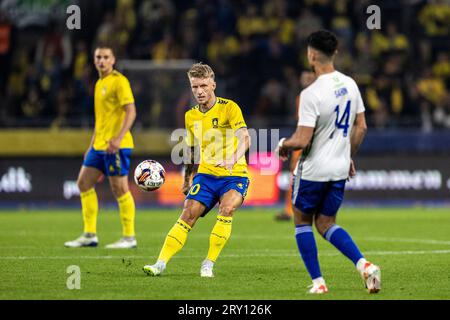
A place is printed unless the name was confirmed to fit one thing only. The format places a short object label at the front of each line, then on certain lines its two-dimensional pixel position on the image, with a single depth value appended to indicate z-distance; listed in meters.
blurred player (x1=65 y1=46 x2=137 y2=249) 13.42
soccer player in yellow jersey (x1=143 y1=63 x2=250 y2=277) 10.16
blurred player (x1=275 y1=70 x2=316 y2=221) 16.44
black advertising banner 21.95
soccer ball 11.12
